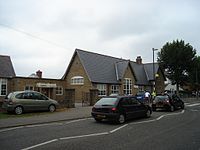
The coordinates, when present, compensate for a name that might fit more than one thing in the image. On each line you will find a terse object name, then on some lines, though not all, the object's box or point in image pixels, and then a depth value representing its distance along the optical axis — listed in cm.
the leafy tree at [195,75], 3945
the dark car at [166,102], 1541
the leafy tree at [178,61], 3850
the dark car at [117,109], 973
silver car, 1275
